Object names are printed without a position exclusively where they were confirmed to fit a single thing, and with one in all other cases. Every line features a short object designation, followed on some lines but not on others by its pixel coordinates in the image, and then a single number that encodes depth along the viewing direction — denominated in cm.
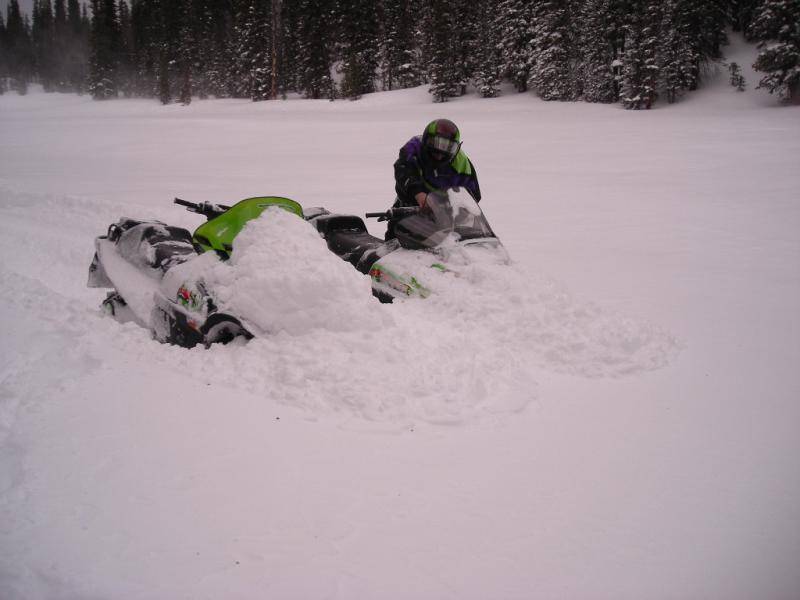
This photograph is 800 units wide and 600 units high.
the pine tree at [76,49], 7369
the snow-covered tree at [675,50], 2273
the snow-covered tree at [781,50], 1900
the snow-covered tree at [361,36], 3912
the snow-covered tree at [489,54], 3241
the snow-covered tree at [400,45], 3959
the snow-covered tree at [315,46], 3891
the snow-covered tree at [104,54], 5372
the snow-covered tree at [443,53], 3234
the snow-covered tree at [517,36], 3183
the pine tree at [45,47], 7725
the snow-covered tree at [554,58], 2875
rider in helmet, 523
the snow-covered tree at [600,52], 2742
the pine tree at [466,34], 3409
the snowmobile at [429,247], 456
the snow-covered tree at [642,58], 2322
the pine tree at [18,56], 7694
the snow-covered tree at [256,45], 4034
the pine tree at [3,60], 7725
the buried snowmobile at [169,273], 360
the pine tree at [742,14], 2646
